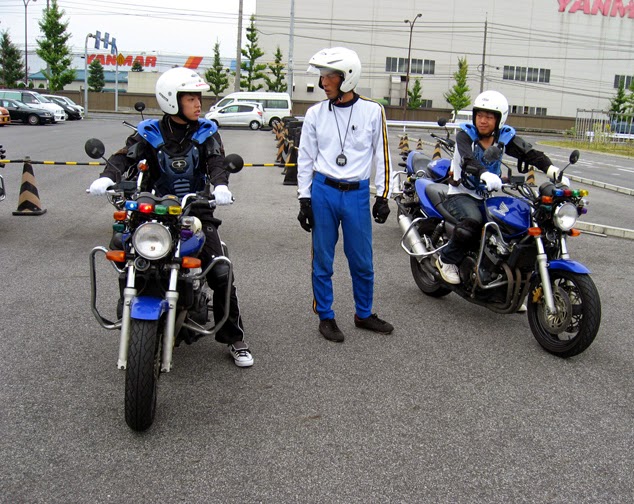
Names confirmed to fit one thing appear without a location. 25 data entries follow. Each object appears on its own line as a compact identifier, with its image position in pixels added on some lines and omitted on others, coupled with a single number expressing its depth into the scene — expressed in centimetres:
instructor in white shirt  502
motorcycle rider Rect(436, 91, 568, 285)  553
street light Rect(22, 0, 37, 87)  6614
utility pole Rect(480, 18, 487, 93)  6757
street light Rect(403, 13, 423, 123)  6634
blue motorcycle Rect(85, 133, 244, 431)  346
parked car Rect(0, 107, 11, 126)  3156
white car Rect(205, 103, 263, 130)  4103
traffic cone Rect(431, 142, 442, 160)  1642
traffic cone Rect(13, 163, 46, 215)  970
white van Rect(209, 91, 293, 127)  4344
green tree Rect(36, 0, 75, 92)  5706
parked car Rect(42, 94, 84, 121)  4357
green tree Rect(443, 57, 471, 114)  7119
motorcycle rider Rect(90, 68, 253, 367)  437
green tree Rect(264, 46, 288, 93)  7231
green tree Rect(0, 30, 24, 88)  7631
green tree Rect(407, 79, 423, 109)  7288
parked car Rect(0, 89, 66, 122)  3619
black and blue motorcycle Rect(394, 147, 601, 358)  474
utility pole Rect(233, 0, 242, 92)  5509
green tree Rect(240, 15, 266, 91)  6981
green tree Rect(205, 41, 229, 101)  7225
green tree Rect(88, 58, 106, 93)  8206
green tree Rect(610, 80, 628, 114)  7294
